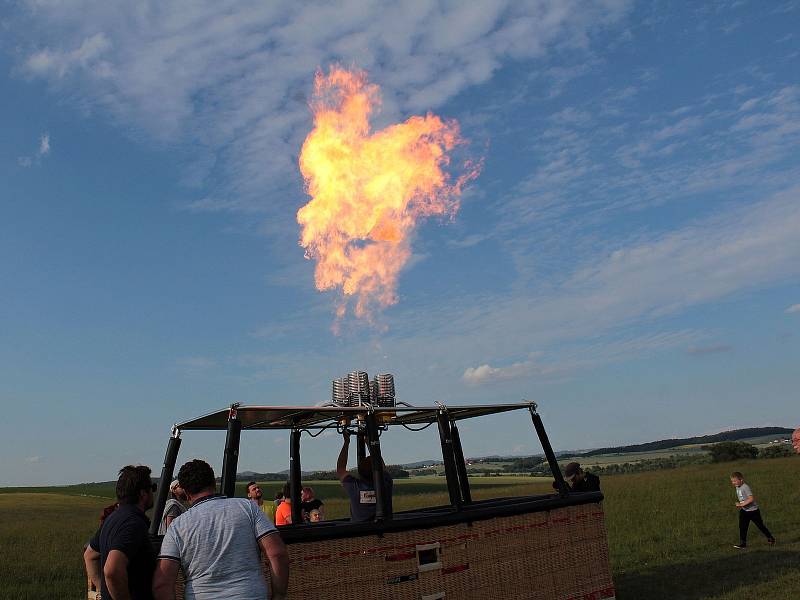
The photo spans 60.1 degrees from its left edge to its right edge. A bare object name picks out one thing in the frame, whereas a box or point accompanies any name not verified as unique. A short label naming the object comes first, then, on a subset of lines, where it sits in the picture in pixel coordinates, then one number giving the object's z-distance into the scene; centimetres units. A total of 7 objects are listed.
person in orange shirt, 903
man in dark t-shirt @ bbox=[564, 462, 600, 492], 895
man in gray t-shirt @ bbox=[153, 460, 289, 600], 398
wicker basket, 580
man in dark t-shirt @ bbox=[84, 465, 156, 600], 393
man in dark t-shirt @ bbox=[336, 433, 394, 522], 663
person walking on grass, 1252
